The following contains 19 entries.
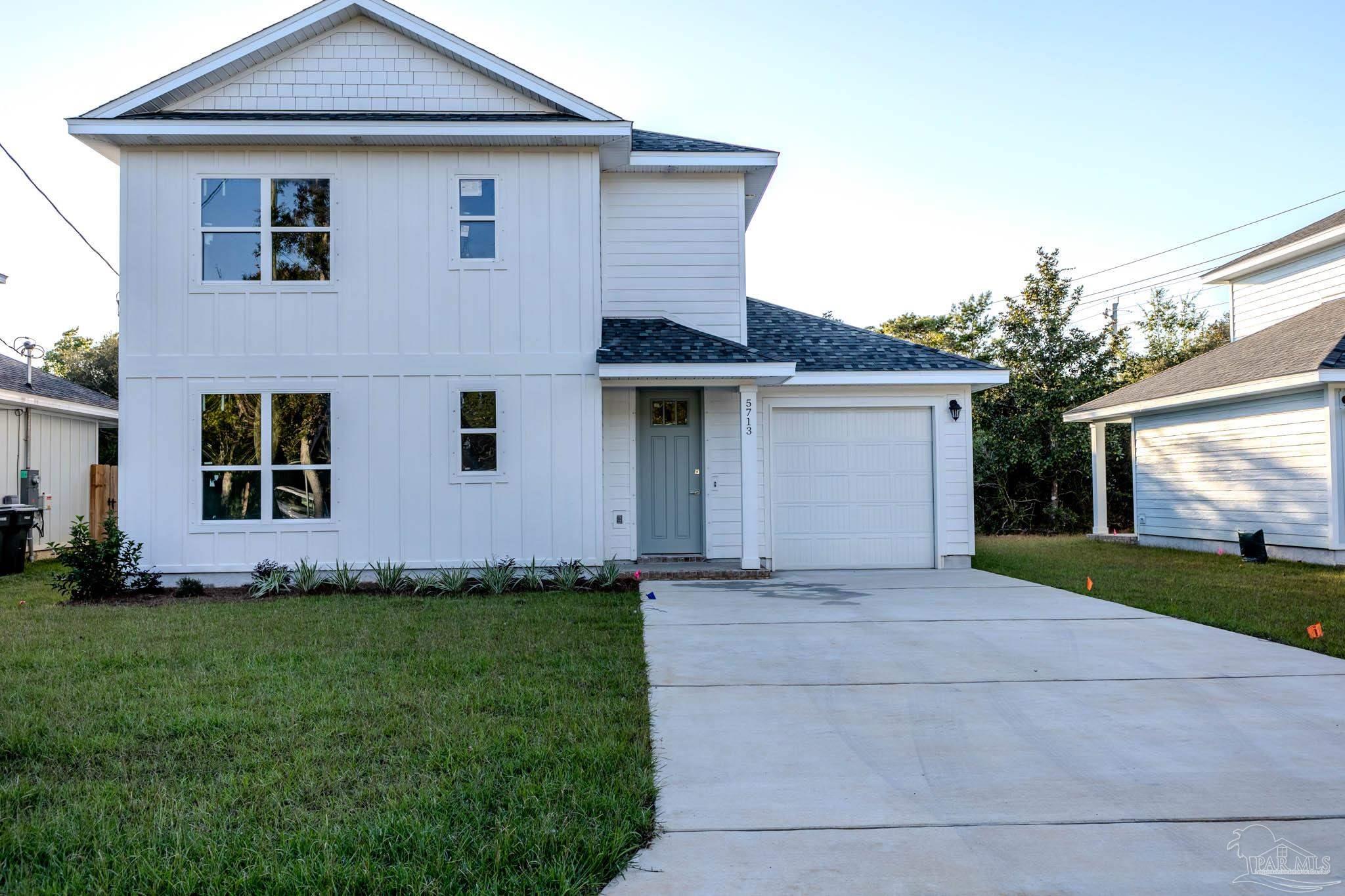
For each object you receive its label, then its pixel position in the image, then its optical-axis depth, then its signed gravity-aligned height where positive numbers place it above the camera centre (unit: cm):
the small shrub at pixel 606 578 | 1041 -117
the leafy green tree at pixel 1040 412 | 2183 +139
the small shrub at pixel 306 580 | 1038 -116
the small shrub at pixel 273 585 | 1016 -119
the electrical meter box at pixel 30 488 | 1512 -12
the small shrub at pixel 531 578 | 1057 -120
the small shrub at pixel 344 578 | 1038 -116
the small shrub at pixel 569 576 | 1045 -117
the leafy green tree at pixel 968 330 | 2675 +414
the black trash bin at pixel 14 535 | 1300 -77
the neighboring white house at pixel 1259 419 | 1330 +80
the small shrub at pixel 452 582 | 1029 -119
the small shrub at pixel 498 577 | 1028 -114
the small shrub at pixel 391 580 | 1044 -117
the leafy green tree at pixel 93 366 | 3127 +395
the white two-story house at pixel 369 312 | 1081 +197
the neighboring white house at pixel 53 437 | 1480 +77
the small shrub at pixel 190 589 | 1026 -123
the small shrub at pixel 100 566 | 1005 -96
